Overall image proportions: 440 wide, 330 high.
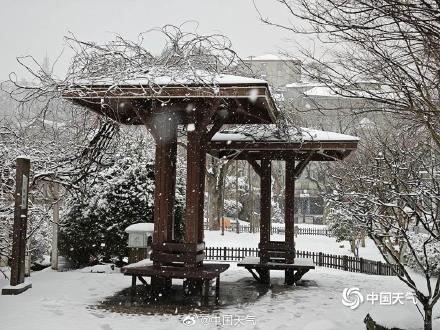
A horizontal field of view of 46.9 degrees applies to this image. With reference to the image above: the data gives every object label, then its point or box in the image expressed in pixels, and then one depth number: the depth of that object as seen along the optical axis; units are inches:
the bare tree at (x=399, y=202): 268.8
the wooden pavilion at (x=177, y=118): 351.3
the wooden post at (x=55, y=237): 580.1
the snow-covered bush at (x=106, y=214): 624.1
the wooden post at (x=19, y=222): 382.0
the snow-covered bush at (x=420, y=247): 547.9
